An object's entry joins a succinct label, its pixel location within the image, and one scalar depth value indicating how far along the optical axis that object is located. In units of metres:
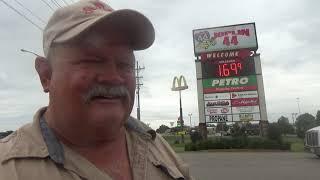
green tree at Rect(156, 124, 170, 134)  60.20
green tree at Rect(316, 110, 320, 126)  47.13
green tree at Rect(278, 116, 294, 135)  41.78
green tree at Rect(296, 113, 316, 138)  46.63
